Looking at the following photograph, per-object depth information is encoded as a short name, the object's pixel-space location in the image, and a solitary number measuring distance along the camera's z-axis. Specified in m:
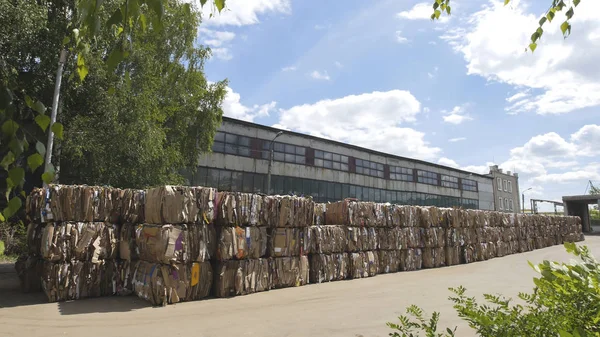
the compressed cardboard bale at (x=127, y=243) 9.23
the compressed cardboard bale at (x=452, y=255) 17.48
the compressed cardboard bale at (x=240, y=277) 9.26
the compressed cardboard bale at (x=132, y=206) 9.59
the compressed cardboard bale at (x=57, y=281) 8.41
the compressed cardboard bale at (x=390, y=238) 14.19
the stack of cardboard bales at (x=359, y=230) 12.86
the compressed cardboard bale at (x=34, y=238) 9.28
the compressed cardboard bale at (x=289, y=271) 10.42
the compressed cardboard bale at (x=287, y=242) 10.45
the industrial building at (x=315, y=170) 28.33
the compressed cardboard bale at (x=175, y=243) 8.30
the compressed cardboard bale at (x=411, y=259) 15.16
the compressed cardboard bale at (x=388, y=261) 14.20
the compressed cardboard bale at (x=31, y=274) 9.34
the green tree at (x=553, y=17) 3.09
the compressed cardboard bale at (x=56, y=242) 8.46
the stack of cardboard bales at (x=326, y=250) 11.65
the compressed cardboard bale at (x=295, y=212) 10.74
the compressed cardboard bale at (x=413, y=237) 15.30
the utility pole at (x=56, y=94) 13.27
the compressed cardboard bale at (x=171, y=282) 8.23
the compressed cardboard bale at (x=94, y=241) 8.77
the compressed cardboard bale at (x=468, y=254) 18.69
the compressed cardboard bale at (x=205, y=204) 9.05
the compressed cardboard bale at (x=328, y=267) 11.65
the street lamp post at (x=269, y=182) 27.04
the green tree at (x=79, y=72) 1.36
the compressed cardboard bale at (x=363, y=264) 12.80
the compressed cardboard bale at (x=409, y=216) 15.26
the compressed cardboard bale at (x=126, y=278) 9.16
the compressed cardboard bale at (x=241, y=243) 9.29
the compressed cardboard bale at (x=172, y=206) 8.62
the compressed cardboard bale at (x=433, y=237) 16.28
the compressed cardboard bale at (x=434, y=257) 16.36
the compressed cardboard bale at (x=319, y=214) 12.38
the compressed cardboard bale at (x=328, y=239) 11.67
